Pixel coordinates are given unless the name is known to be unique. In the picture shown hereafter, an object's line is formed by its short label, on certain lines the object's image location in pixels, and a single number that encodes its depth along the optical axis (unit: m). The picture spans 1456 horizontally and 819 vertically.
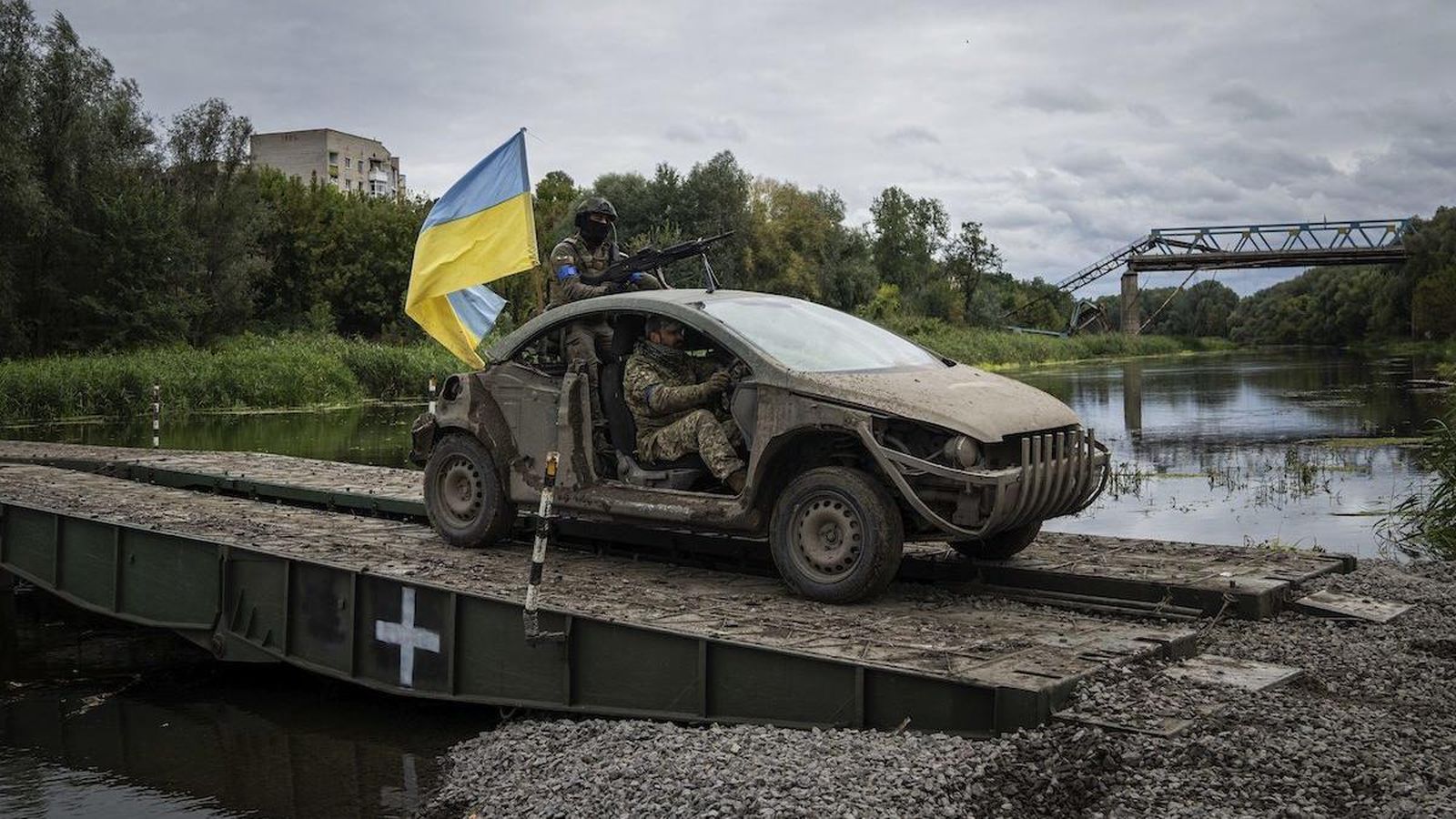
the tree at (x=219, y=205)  55.91
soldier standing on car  10.07
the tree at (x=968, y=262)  90.12
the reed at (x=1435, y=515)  13.16
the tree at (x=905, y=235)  92.19
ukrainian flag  13.22
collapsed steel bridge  65.38
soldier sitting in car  8.31
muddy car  7.56
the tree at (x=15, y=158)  44.72
